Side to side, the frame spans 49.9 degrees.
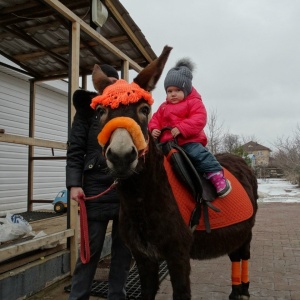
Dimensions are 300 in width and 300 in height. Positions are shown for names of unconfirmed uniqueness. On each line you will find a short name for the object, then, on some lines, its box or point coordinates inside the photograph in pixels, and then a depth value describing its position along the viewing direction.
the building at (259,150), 75.06
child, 2.92
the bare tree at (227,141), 36.52
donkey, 1.94
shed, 4.37
